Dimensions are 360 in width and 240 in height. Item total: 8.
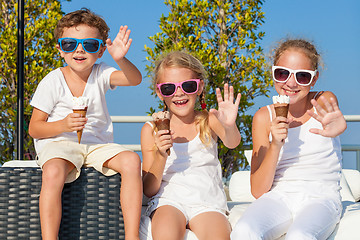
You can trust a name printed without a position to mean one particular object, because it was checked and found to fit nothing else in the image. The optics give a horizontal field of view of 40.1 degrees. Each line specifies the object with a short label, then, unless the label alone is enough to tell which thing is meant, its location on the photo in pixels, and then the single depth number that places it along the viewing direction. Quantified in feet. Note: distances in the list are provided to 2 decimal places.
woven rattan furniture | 9.38
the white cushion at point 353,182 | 14.15
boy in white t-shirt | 9.04
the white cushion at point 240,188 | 13.15
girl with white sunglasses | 8.79
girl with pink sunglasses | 9.16
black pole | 16.61
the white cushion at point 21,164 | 10.99
